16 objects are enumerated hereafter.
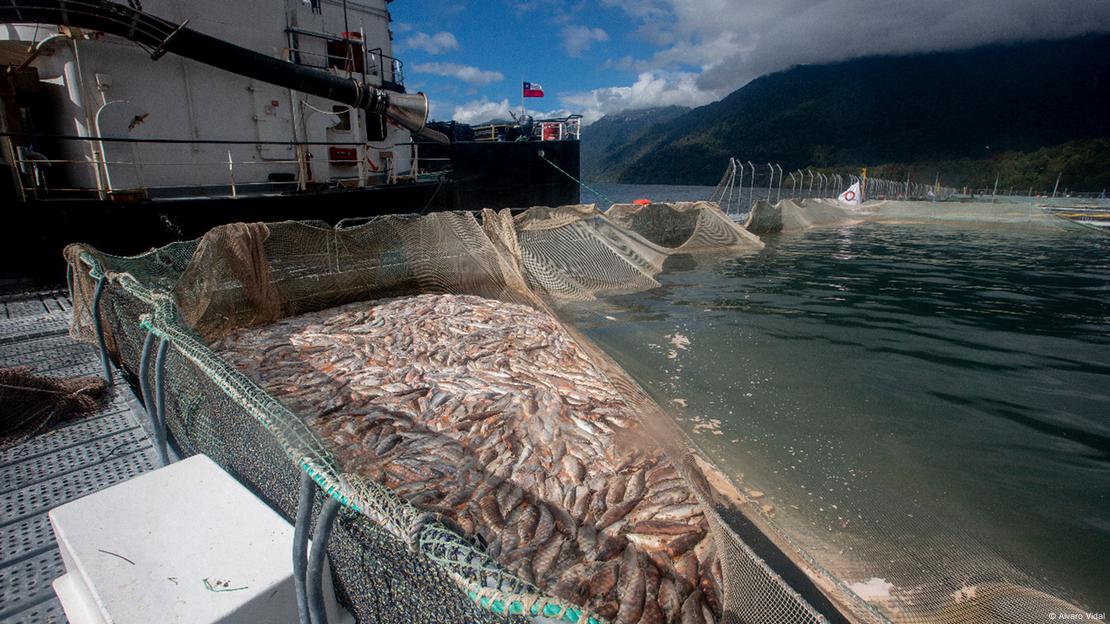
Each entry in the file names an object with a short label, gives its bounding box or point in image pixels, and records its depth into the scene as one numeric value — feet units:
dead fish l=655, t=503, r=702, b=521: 14.98
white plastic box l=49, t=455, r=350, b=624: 6.64
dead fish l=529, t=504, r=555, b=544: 13.74
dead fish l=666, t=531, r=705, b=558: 13.88
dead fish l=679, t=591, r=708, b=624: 11.78
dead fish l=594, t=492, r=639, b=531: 14.71
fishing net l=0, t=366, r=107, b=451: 16.02
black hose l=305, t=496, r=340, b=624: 5.48
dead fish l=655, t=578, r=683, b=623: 11.89
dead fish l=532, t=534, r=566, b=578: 12.75
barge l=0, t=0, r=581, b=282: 33.30
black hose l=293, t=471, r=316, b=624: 5.96
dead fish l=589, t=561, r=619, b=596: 12.15
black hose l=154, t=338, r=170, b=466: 10.44
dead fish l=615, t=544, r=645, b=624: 11.53
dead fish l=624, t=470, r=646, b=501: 15.74
